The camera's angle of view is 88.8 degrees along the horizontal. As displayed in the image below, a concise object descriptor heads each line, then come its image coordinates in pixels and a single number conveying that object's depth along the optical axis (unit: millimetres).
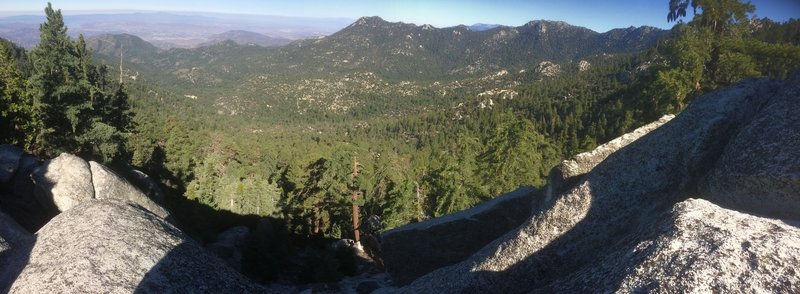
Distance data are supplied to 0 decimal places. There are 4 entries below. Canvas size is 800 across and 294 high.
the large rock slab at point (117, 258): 9883
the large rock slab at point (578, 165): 13711
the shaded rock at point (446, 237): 17219
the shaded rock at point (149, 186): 28297
